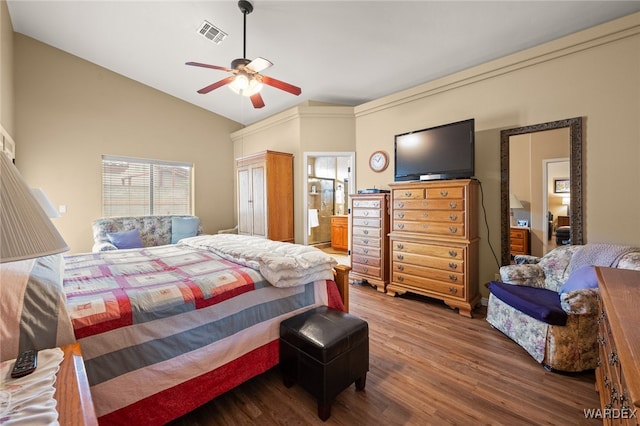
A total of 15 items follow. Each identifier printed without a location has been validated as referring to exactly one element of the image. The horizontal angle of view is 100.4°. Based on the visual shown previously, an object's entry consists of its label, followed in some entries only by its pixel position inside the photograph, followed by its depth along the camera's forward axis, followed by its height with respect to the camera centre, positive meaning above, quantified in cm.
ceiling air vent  300 +206
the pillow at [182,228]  447 -31
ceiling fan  235 +123
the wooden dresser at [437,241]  280 -38
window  441 +42
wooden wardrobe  436 +25
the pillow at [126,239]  373 -41
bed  118 -57
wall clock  396 +70
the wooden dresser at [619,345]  72 -43
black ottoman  148 -86
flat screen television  289 +64
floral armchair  184 -81
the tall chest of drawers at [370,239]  355 -44
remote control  82 -49
